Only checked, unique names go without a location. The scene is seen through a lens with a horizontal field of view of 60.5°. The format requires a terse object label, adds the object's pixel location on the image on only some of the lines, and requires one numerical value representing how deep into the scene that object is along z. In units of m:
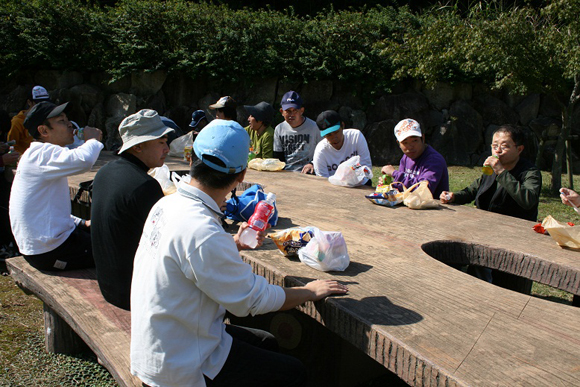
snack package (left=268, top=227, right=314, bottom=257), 2.24
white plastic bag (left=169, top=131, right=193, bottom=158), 6.45
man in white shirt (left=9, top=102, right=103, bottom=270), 2.93
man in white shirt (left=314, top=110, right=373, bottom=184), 4.70
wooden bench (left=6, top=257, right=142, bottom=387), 2.01
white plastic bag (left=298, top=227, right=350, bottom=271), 2.07
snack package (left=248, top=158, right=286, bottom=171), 5.06
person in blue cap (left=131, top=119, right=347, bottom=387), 1.53
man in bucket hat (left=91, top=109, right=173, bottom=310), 2.23
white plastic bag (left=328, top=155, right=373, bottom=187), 4.10
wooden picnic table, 1.41
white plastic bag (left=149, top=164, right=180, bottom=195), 3.32
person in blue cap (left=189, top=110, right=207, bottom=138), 6.84
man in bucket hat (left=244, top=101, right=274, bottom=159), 5.64
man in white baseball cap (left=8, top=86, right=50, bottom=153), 6.06
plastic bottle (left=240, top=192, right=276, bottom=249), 2.24
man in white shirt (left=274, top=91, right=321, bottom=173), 5.48
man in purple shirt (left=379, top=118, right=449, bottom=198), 3.72
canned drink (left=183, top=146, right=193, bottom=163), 5.32
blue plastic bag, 2.85
